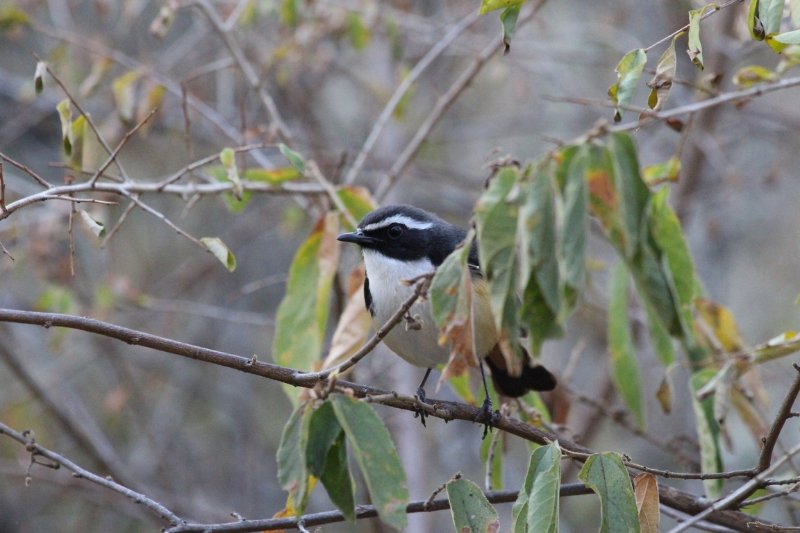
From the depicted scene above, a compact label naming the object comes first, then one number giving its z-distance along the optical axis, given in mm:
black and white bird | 7340
